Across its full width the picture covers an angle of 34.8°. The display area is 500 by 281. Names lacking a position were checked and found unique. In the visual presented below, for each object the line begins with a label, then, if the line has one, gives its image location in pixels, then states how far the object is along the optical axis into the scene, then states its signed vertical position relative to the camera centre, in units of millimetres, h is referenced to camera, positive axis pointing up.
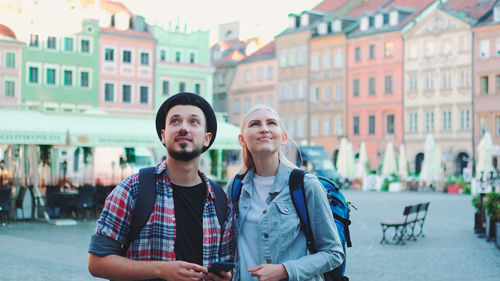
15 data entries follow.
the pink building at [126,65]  50688 +5461
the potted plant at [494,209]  12922 -909
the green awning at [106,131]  15992 +363
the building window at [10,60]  46000 +5094
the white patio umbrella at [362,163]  44672 -632
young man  2697 -247
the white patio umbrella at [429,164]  38344 -561
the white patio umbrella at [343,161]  41406 -495
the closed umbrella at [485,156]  35625 -127
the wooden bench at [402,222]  14016 -1262
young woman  3133 -313
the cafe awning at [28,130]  14883 +347
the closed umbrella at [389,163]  41344 -572
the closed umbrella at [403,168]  41094 -813
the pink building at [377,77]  52531 +5080
